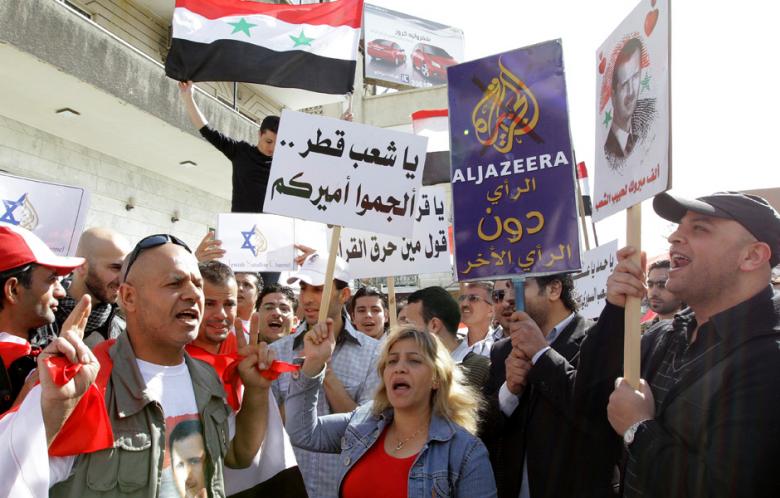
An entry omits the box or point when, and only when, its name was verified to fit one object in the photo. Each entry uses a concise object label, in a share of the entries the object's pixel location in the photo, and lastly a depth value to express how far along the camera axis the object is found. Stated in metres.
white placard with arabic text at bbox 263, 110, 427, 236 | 3.60
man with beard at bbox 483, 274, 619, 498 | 2.69
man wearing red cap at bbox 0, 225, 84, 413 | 2.44
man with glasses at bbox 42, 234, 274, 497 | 1.88
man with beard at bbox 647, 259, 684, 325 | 5.07
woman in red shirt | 2.58
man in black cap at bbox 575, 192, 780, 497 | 1.85
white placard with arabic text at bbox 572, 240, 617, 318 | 5.38
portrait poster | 2.27
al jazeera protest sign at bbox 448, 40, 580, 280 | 3.12
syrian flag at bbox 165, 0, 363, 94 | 4.84
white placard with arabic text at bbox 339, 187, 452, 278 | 5.14
